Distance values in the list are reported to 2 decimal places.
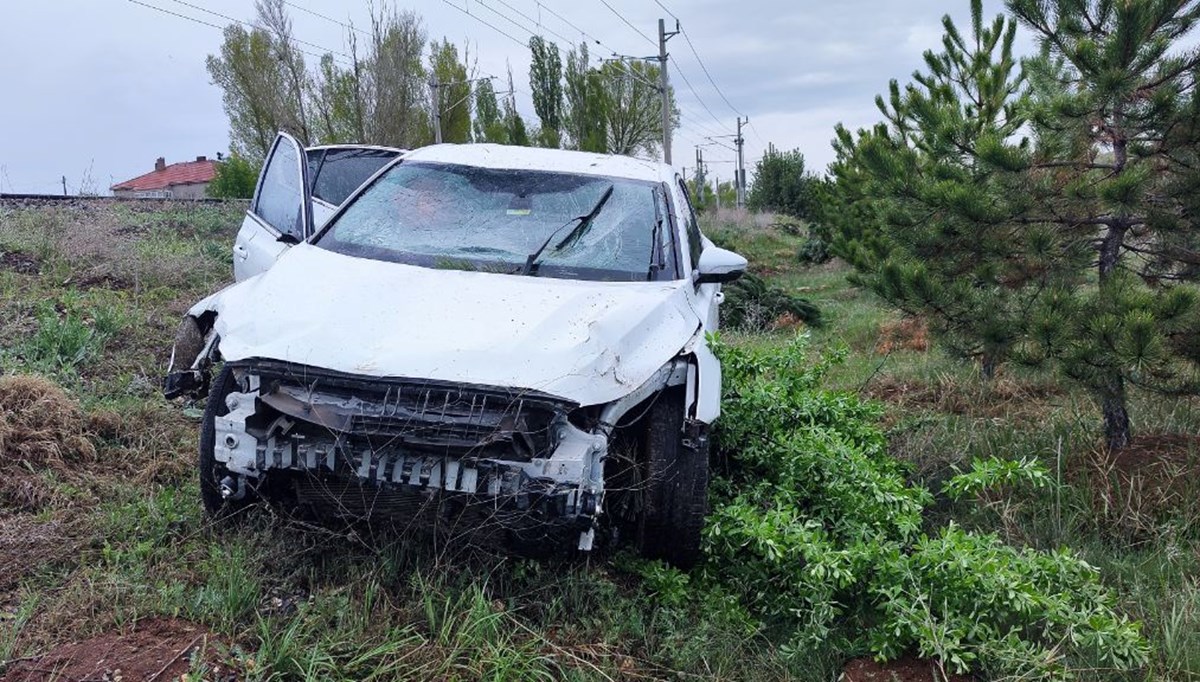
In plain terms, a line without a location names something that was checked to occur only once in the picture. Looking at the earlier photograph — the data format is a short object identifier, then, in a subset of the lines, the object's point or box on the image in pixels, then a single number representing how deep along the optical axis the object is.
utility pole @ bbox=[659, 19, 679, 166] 29.52
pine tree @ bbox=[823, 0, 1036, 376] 4.75
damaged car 2.96
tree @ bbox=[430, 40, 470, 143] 32.12
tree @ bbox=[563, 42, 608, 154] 38.31
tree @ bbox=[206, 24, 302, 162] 23.20
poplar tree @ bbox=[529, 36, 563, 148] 38.69
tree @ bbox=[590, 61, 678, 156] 39.19
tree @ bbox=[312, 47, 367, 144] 23.72
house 49.97
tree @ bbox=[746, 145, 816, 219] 37.06
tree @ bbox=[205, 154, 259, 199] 32.38
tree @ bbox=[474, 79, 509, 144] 36.34
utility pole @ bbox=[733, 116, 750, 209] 52.88
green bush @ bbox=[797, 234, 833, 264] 22.70
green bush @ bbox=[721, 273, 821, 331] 11.20
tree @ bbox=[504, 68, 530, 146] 36.94
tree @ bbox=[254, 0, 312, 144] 23.17
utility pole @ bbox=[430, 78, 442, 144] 29.06
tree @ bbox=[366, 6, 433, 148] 23.89
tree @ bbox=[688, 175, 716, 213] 55.60
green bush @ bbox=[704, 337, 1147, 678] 3.01
